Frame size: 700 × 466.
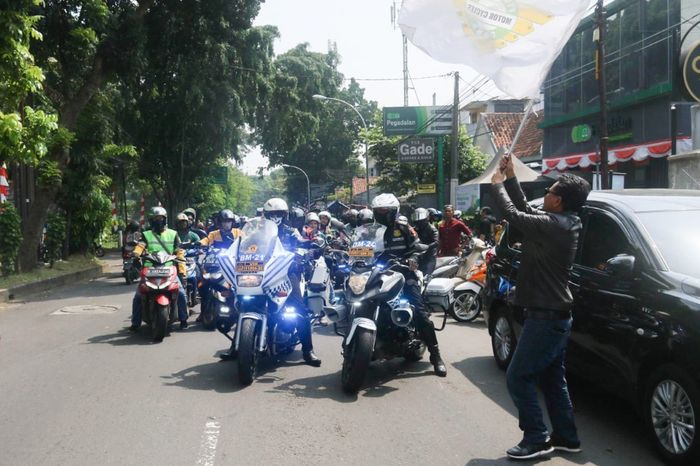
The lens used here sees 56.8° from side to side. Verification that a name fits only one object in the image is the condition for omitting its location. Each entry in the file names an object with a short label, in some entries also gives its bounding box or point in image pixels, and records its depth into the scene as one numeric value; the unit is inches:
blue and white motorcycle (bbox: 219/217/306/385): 245.8
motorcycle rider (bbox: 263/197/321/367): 281.6
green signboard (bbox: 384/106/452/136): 1171.9
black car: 162.7
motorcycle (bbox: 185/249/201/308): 404.6
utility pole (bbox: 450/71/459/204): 873.9
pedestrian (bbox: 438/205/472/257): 524.1
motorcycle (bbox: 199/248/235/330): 360.2
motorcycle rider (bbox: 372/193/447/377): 269.1
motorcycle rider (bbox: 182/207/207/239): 478.0
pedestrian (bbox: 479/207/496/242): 518.0
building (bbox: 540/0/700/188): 688.4
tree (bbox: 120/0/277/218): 805.2
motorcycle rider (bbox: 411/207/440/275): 282.2
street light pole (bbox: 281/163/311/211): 2262.6
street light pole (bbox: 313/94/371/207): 1184.9
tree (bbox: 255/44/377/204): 1085.8
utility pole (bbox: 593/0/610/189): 542.3
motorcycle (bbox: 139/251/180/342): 335.0
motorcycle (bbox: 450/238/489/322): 418.9
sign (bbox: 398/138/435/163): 1087.6
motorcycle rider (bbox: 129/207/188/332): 353.1
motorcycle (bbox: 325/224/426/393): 231.5
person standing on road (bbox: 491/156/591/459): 167.8
